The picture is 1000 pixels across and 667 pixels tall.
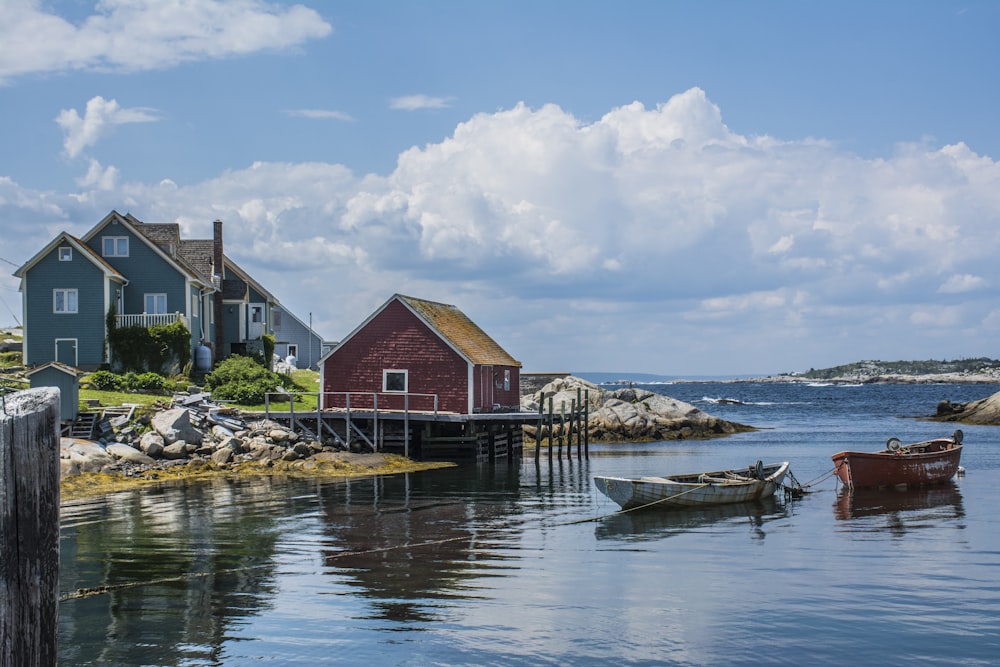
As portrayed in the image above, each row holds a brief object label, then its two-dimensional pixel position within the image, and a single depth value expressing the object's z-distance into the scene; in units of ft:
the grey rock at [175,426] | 129.49
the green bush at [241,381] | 161.17
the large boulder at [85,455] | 113.39
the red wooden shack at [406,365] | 145.69
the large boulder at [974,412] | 246.27
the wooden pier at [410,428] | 143.84
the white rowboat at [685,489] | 93.71
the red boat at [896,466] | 112.68
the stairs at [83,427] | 122.83
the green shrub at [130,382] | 156.46
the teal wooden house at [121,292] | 167.43
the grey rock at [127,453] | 121.80
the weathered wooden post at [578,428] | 167.53
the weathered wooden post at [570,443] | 168.92
